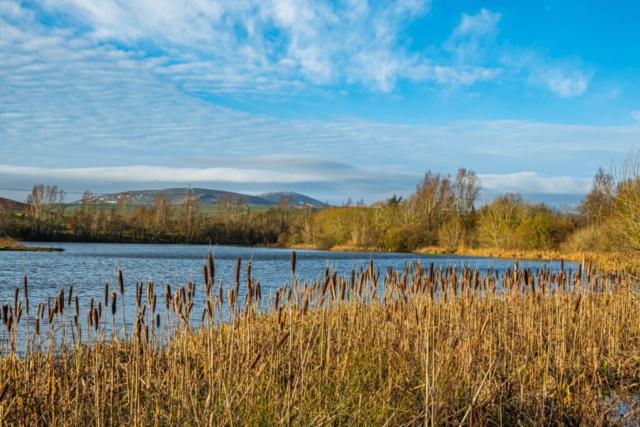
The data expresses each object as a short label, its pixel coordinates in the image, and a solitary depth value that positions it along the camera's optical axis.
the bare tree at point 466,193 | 69.38
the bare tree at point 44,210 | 74.50
